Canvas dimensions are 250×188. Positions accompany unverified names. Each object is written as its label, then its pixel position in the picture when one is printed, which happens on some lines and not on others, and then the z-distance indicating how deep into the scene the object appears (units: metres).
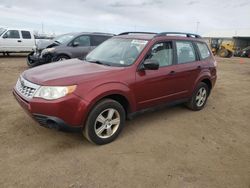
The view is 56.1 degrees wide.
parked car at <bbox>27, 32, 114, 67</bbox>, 9.04
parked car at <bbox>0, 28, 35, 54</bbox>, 13.56
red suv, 3.20
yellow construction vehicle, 26.94
